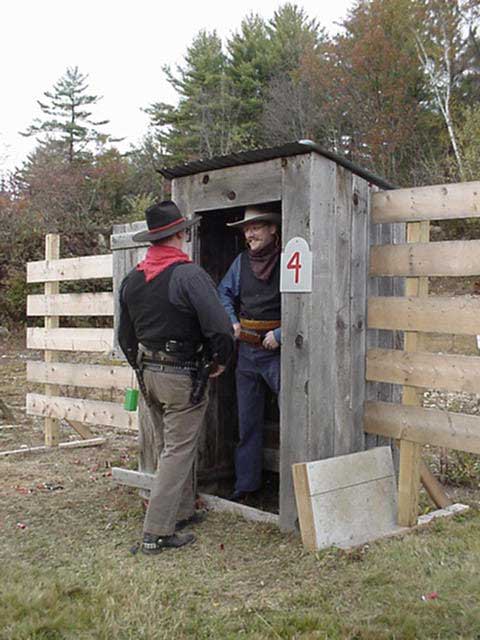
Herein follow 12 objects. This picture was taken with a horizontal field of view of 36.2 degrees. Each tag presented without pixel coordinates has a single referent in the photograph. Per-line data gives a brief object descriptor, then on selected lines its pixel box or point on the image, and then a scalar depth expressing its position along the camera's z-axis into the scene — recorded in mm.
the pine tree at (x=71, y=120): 32031
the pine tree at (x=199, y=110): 27422
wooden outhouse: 4145
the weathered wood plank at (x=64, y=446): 6555
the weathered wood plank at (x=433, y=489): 4469
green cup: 4902
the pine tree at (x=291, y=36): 29156
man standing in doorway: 4652
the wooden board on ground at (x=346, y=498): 3887
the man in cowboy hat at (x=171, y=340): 3998
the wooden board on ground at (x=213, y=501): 4418
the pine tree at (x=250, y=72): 27500
